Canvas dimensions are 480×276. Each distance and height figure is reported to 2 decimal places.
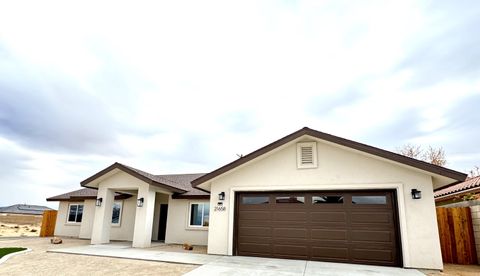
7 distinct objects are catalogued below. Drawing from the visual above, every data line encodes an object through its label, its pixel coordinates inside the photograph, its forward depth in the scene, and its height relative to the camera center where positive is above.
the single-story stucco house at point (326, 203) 8.38 +0.23
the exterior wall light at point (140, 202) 12.91 +0.14
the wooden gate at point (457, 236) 9.13 -0.73
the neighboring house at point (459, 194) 9.98 +0.78
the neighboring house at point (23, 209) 52.88 -1.48
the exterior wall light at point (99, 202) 13.80 +0.09
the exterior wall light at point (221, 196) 10.53 +0.42
